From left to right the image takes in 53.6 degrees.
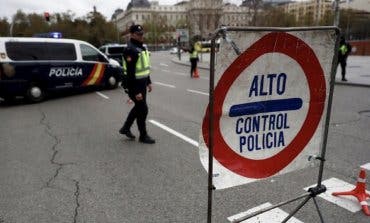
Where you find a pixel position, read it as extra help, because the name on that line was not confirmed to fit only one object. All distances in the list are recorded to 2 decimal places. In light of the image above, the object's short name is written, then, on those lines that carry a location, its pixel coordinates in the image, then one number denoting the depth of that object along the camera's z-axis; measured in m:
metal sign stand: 2.19
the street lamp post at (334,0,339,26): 16.09
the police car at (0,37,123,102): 11.44
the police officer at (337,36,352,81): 14.70
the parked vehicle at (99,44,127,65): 24.70
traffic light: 30.85
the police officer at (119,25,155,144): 6.15
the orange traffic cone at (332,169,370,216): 3.90
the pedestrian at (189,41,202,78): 19.73
